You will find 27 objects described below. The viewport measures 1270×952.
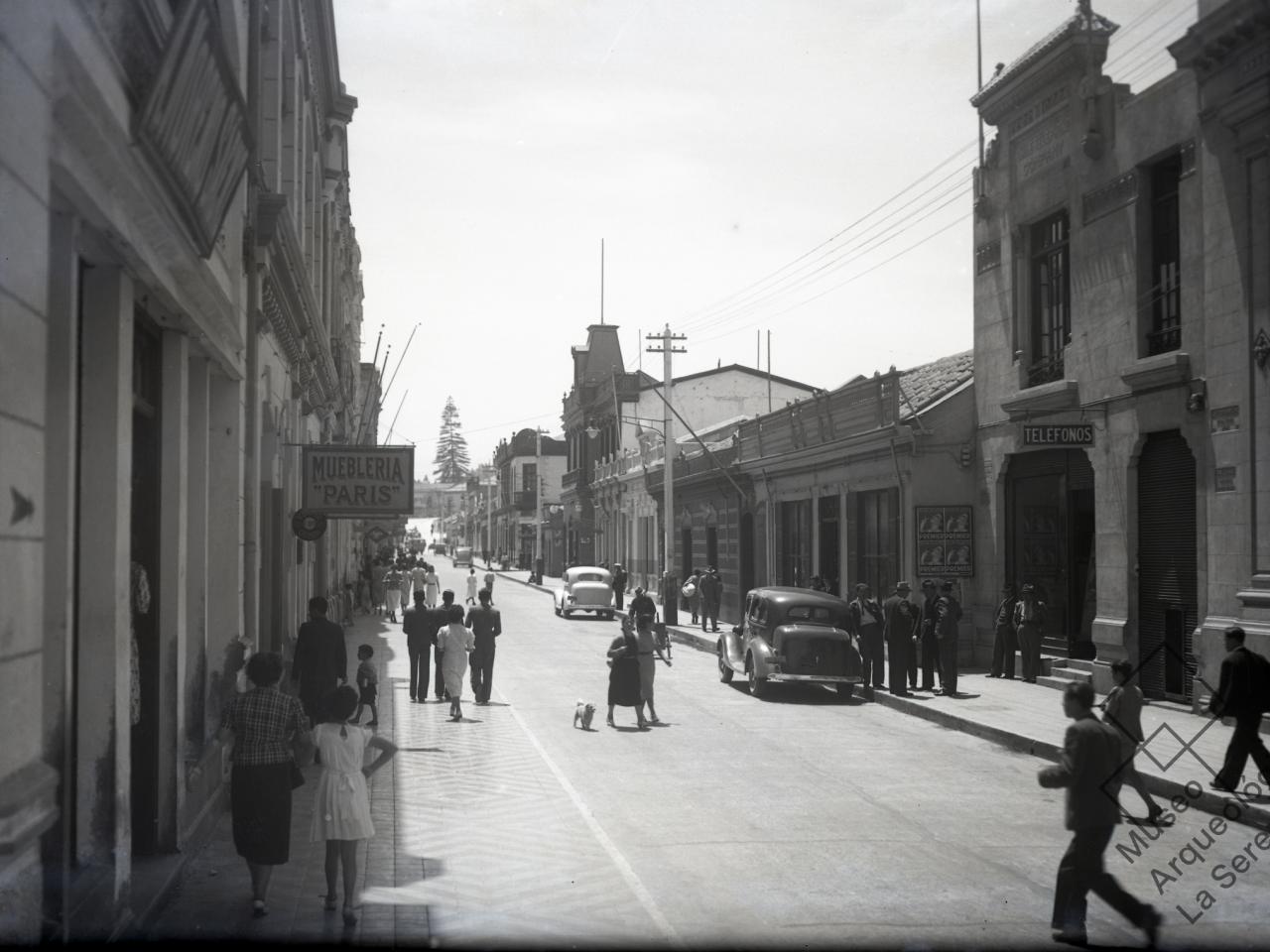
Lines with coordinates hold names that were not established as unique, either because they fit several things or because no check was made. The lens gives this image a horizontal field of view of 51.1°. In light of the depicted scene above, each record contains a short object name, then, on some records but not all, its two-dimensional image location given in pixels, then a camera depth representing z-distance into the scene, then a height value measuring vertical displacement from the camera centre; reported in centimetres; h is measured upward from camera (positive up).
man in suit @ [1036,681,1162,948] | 729 -161
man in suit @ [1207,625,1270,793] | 1134 -141
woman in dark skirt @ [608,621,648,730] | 1686 -176
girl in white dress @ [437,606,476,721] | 1758 -154
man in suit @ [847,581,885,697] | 2139 -172
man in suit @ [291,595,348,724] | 1465 -132
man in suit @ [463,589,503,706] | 1883 -151
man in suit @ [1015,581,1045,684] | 2155 -148
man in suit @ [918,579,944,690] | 2094 -159
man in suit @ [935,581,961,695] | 2019 -148
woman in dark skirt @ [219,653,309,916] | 796 -146
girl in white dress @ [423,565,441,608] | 3691 -138
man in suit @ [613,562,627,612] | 4306 -154
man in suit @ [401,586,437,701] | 1953 -145
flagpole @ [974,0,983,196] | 2336 +883
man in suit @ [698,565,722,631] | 3575 -158
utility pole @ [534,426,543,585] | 6744 +100
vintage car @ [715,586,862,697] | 2042 -161
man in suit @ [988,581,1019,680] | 2220 -173
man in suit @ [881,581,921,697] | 2078 -159
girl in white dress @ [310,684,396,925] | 794 -152
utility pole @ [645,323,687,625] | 3647 +138
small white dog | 1677 -223
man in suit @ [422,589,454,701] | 1928 -125
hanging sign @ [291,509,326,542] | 1889 +17
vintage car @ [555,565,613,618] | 4153 -174
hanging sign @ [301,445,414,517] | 1766 +81
